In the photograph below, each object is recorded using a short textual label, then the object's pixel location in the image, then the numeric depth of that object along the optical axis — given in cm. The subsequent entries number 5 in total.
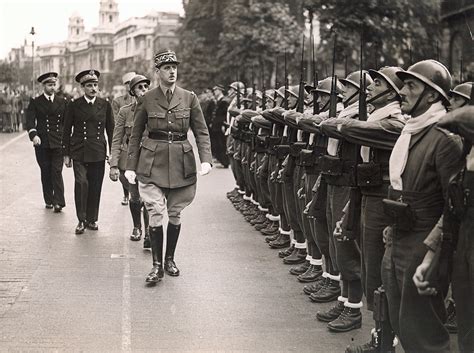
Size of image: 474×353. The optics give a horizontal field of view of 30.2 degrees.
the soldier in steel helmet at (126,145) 1025
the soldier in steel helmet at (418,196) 502
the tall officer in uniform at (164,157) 855
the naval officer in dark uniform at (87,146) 1161
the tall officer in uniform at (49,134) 1342
